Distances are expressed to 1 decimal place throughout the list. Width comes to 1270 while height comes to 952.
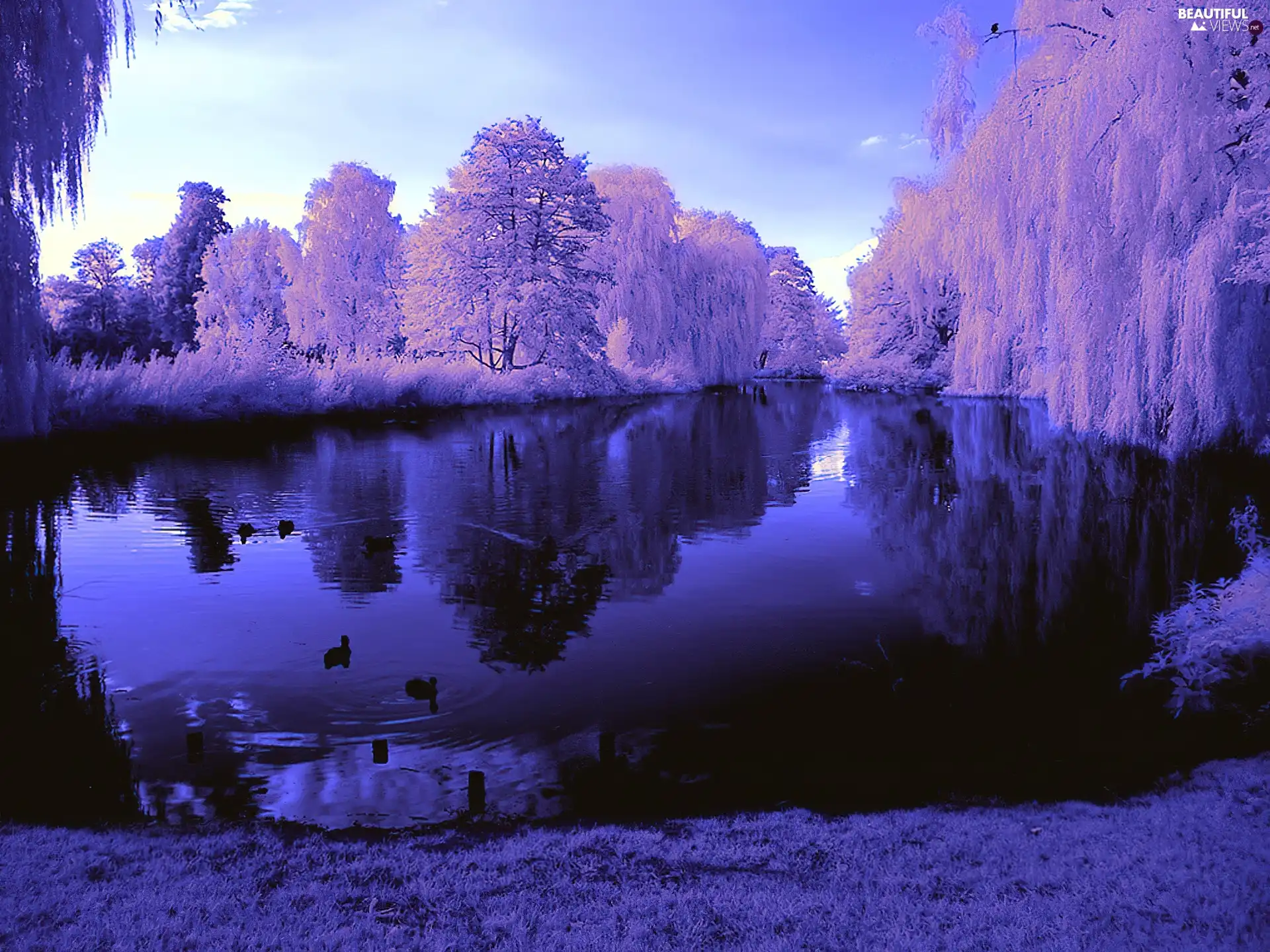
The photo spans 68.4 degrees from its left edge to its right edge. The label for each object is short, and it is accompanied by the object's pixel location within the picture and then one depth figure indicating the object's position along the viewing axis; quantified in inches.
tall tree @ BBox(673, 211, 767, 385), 1807.3
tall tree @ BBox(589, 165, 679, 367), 1624.0
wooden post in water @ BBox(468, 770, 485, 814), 138.2
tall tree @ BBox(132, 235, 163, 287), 2312.7
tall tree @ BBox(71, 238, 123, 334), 1827.0
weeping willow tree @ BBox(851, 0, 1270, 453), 358.3
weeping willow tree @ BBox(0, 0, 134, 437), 388.8
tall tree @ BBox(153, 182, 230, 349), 2070.6
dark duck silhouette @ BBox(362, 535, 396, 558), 318.0
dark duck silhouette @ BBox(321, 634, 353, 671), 200.8
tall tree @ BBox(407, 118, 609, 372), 1253.1
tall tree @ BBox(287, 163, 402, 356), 1702.8
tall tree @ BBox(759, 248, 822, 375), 3137.3
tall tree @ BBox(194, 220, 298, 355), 1925.4
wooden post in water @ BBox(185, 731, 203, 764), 154.9
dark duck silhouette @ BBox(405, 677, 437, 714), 181.6
